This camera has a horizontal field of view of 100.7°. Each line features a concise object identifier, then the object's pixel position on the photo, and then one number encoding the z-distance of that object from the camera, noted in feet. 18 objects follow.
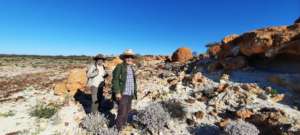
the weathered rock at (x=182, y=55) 30.47
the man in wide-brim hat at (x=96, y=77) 11.23
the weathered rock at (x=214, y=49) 22.67
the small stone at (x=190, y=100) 13.18
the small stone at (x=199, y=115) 11.37
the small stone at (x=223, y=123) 10.11
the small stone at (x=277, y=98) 12.95
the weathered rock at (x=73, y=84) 17.51
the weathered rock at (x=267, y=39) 15.82
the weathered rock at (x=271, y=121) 9.36
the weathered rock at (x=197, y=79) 16.04
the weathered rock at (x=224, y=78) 16.22
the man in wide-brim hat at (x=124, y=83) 9.04
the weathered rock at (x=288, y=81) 13.98
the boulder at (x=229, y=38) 20.83
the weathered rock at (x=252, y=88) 13.81
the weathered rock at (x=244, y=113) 10.95
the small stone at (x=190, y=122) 10.91
